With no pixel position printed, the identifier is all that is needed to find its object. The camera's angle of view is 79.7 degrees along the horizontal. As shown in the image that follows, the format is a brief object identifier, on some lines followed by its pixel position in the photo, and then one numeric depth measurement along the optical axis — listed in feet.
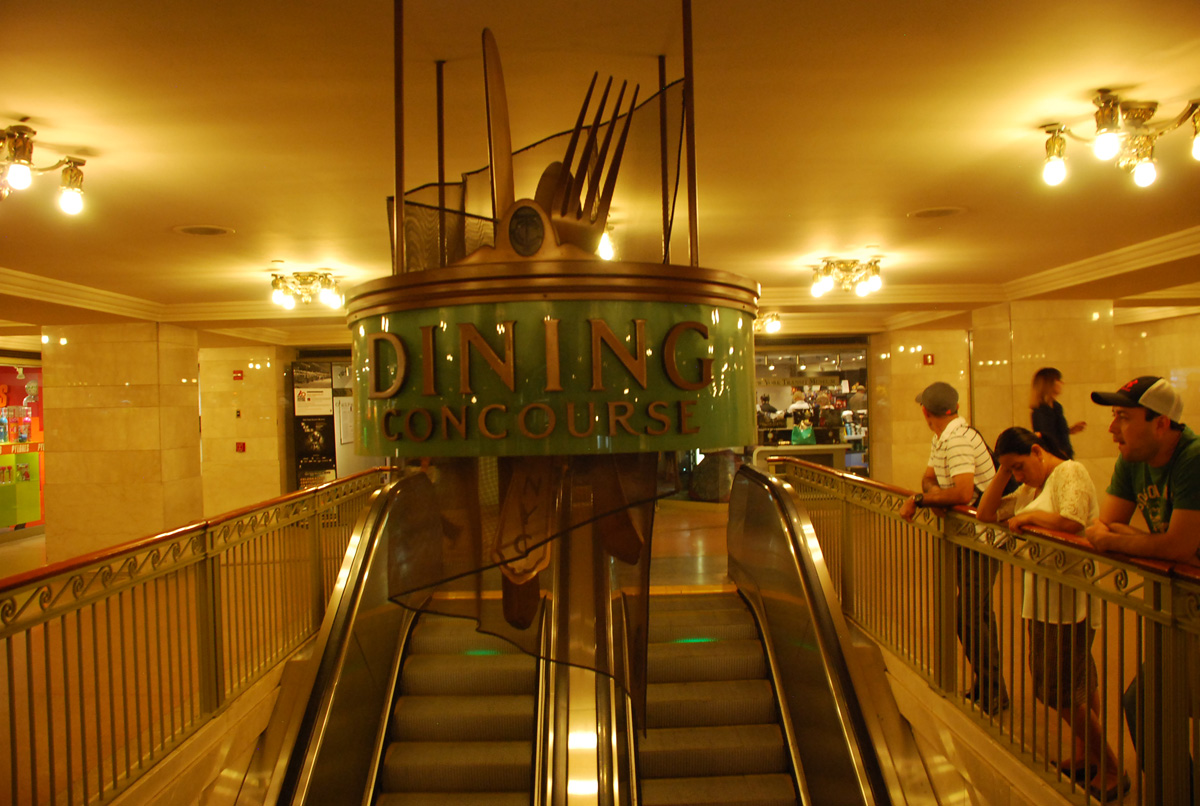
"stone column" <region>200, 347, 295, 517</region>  39.91
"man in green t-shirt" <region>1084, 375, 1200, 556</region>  8.14
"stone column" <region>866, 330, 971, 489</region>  39.96
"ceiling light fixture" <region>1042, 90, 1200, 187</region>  11.09
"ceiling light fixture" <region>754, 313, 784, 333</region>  33.73
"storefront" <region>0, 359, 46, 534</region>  37.27
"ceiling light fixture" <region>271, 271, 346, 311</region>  23.72
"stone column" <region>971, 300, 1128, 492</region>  28.43
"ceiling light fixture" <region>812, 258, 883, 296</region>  23.89
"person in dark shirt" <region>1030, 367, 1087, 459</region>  16.34
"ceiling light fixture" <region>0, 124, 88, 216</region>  10.91
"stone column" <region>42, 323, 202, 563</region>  28.14
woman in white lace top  9.79
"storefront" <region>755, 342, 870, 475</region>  43.39
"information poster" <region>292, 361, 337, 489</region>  41.22
